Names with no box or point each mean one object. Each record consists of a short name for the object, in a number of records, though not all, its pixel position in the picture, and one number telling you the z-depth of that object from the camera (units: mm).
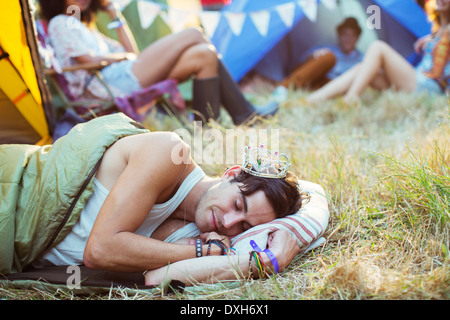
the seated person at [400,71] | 3941
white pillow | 1539
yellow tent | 2254
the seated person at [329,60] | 4910
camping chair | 2889
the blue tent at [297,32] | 4723
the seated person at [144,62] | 2963
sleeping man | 1393
